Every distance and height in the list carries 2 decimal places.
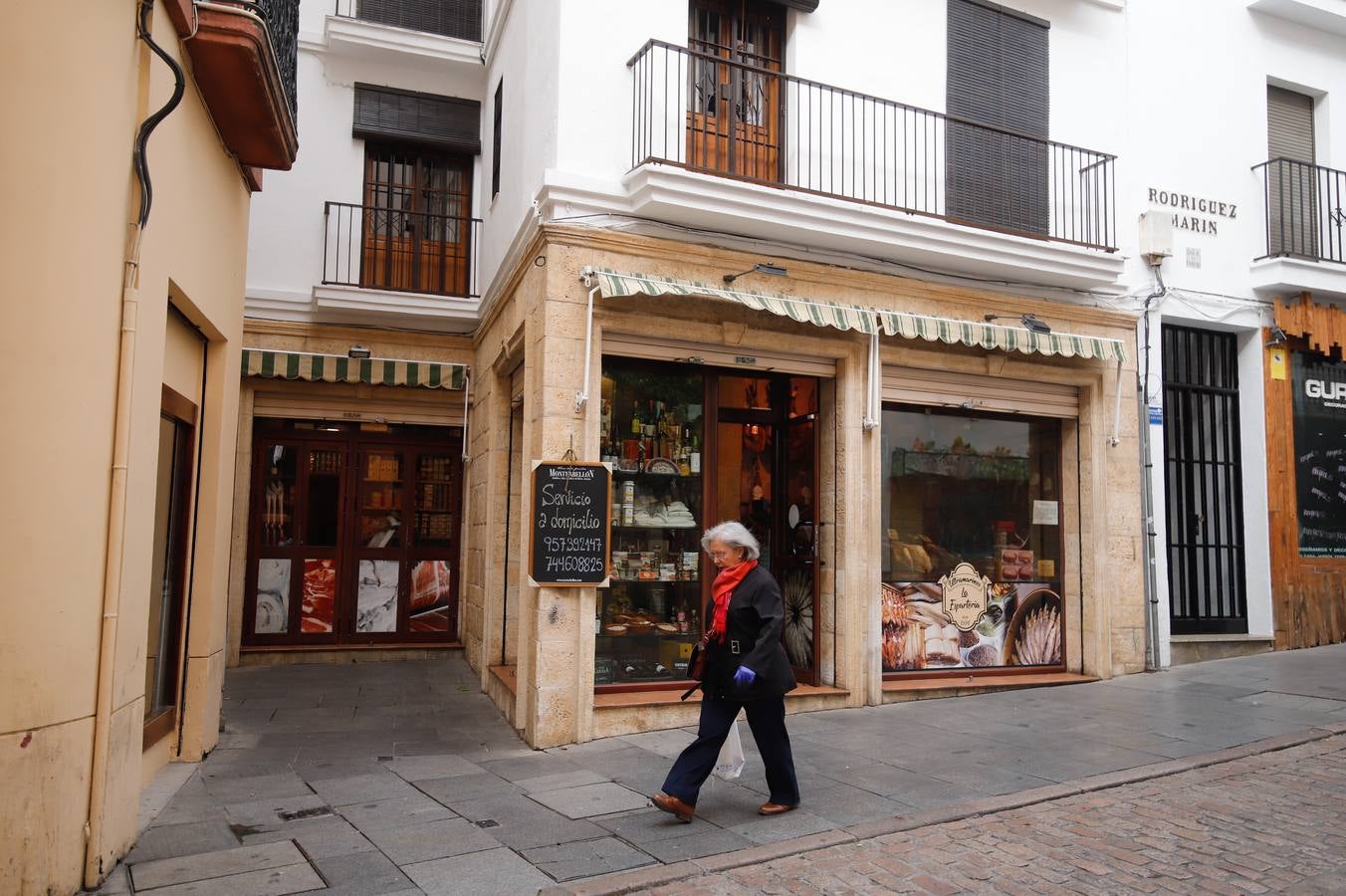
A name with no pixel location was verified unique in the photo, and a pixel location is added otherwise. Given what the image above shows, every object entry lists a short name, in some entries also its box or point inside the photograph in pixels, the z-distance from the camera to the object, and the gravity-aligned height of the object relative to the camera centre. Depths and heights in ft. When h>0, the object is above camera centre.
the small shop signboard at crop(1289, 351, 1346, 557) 36.52 +3.09
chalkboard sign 24.67 -0.15
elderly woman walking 17.54 -2.86
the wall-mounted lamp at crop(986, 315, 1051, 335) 31.35 +6.56
